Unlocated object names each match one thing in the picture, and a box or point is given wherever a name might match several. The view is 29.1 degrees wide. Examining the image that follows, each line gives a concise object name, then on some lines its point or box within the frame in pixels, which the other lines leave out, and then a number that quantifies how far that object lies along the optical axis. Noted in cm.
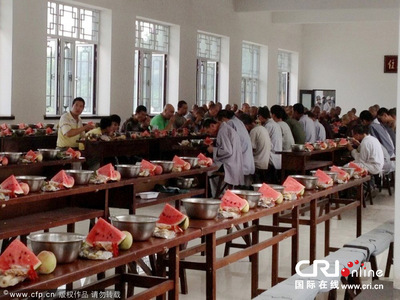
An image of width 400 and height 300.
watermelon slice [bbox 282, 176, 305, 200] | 568
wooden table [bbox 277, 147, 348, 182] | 1014
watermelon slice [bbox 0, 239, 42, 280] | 315
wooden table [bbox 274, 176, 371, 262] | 622
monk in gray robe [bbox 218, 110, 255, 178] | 976
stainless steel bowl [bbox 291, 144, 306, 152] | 1028
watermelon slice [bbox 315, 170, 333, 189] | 646
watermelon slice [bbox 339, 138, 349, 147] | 1154
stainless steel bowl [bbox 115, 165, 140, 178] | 665
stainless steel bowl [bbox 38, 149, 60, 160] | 827
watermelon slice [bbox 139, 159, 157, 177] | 681
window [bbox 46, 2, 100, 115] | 1373
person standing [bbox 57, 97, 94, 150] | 988
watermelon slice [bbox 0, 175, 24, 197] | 531
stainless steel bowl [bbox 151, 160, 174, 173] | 727
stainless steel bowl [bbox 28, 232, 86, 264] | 342
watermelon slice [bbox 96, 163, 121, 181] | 626
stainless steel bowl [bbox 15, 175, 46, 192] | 555
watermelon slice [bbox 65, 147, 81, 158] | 864
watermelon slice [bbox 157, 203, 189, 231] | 425
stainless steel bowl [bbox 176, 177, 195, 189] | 782
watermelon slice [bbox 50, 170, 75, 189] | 573
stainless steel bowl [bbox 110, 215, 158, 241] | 391
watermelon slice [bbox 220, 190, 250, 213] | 488
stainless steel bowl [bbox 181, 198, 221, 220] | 461
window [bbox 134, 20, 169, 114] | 1616
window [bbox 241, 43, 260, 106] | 2096
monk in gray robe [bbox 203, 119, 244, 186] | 950
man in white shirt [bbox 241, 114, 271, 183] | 1024
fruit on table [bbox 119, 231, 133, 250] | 372
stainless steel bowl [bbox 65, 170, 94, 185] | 599
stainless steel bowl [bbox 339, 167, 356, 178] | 732
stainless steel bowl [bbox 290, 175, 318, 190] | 632
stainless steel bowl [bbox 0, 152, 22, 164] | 772
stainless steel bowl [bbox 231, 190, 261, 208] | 516
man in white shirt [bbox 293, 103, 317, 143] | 1286
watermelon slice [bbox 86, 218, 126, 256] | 363
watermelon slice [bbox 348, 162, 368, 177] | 755
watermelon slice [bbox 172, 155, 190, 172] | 739
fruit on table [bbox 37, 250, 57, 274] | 324
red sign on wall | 2269
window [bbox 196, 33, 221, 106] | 1852
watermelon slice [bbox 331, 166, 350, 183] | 698
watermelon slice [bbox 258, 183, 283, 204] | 534
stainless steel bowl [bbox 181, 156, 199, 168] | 779
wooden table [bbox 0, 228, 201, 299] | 317
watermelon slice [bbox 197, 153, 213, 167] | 796
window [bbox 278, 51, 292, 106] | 2355
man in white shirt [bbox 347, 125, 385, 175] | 984
